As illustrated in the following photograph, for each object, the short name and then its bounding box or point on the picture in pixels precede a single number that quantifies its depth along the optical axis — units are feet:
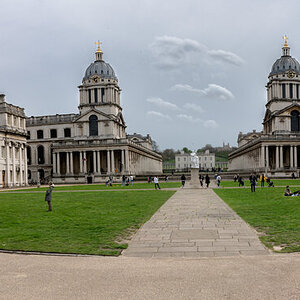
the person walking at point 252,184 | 116.73
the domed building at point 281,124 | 275.80
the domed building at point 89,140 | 279.49
